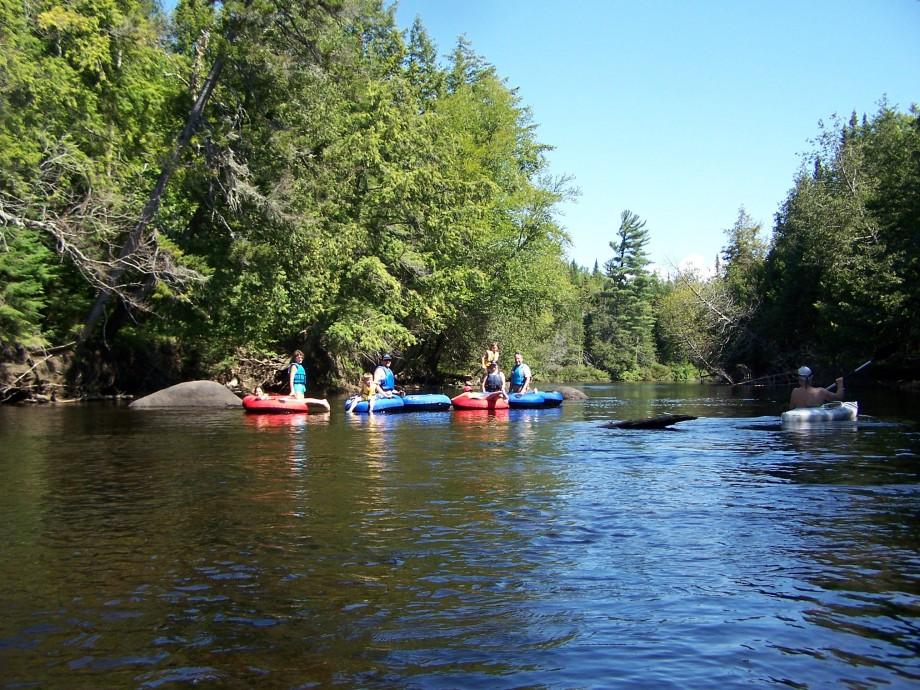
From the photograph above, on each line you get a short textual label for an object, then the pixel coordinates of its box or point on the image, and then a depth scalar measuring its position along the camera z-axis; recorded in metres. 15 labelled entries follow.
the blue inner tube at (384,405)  21.08
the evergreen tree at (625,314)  84.56
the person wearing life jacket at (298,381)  21.08
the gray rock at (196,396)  23.66
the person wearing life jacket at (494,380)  23.25
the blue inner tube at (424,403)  22.27
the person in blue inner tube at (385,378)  22.56
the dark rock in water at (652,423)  16.84
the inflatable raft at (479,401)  22.39
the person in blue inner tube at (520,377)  25.19
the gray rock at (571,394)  29.98
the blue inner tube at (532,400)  23.53
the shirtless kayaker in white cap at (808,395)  17.38
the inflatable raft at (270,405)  20.06
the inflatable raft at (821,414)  16.70
